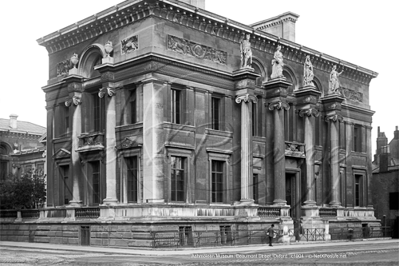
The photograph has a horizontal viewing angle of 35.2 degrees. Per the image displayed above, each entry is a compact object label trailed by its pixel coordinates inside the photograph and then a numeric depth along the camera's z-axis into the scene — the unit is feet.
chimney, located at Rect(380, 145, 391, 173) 195.11
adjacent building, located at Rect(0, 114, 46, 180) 215.55
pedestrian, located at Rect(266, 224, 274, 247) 121.08
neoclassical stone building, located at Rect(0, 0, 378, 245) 116.78
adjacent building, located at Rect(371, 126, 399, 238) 189.16
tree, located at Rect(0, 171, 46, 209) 165.99
